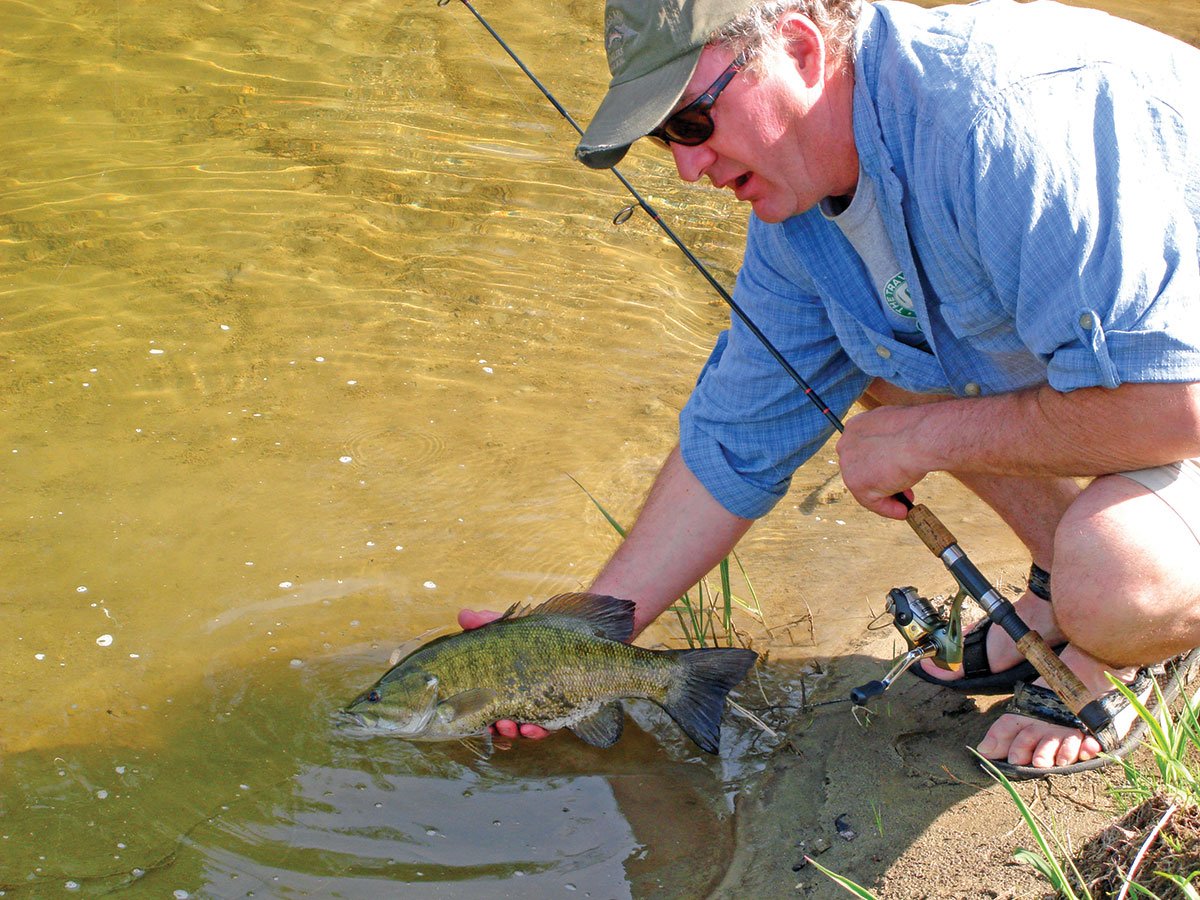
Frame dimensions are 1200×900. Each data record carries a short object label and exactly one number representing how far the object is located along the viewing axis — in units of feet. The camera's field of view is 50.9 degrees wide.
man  7.94
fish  10.62
